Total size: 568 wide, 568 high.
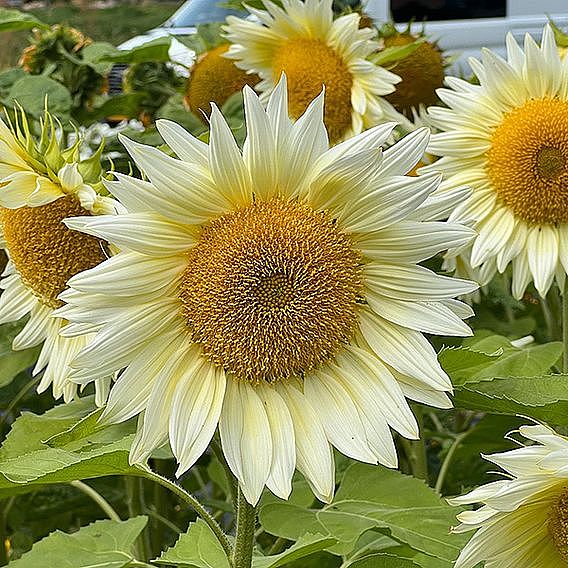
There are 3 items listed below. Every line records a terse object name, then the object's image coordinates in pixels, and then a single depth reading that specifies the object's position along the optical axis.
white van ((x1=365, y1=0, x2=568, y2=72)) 3.52
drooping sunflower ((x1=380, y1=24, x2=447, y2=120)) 1.10
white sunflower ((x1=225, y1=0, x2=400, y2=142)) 0.99
